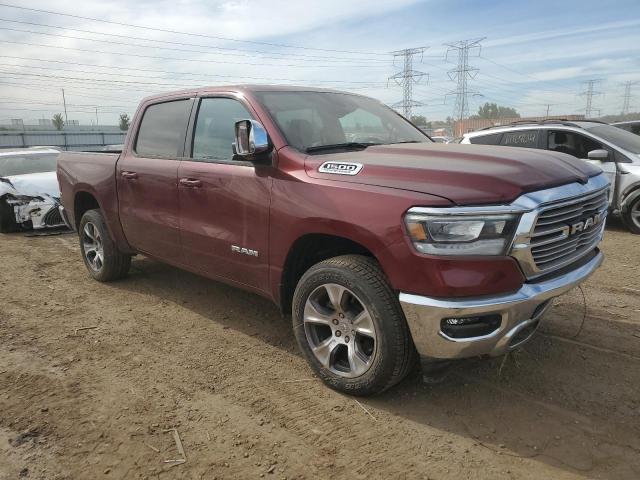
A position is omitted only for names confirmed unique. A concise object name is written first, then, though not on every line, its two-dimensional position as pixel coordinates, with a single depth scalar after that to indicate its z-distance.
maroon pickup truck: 2.57
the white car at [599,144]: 7.81
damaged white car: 8.64
